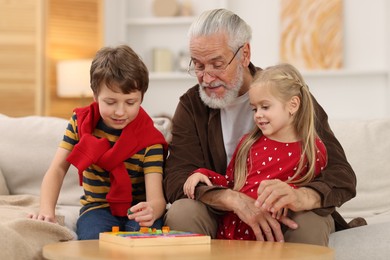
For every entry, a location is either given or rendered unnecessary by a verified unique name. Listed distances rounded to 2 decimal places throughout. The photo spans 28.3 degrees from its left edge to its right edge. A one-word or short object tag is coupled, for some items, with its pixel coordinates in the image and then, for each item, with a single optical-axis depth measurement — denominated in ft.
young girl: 7.78
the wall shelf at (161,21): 21.43
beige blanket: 6.77
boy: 7.97
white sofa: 9.62
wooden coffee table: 5.83
